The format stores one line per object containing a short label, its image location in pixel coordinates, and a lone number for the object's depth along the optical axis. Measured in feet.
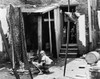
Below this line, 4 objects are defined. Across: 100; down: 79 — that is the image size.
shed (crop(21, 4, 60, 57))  50.98
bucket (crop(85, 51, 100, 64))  47.88
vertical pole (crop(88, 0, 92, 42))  55.77
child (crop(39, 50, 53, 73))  41.68
